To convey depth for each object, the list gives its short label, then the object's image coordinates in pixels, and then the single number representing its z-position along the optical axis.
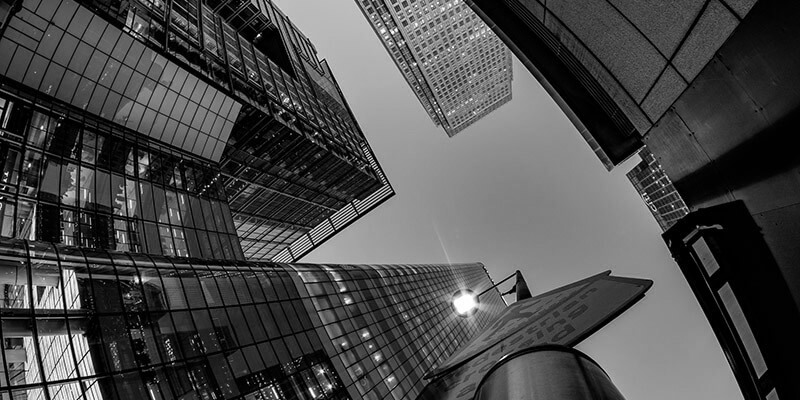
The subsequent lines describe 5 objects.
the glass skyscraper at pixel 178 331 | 13.08
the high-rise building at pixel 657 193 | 110.37
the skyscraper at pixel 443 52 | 132.62
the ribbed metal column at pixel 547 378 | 3.56
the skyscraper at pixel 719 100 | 3.36
